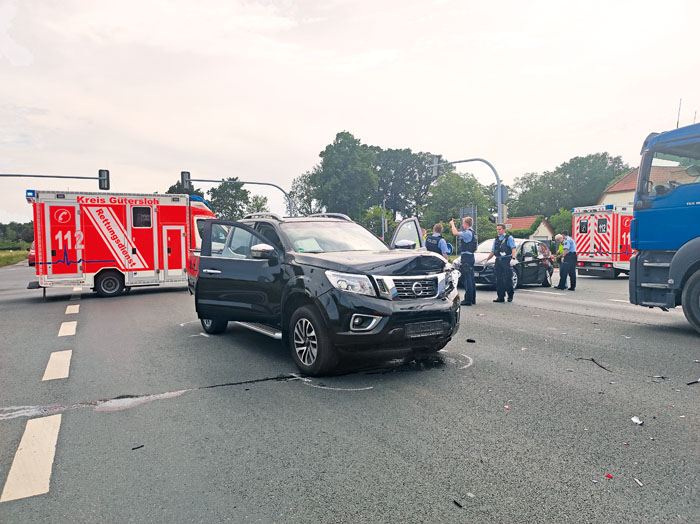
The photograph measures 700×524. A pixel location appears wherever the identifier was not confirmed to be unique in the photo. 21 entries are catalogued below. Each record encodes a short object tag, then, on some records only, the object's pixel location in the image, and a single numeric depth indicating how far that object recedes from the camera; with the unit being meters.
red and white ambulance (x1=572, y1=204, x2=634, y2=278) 20.27
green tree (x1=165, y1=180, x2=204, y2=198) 84.30
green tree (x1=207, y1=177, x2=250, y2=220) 93.31
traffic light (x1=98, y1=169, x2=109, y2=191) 29.62
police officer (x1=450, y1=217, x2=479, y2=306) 11.66
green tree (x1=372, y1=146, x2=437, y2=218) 86.25
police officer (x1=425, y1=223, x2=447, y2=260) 12.11
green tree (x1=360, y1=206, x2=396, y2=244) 53.16
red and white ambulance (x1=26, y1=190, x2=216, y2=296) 13.68
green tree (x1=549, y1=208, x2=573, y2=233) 50.88
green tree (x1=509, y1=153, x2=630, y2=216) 80.06
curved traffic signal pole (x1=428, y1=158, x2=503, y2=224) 23.51
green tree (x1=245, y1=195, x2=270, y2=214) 92.38
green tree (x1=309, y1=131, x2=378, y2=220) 69.25
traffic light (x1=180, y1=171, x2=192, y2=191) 30.61
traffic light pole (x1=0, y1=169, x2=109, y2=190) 29.62
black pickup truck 5.14
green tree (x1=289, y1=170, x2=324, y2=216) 79.88
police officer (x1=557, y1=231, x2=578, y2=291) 15.61
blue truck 7.71
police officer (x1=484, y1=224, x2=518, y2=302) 11.96
